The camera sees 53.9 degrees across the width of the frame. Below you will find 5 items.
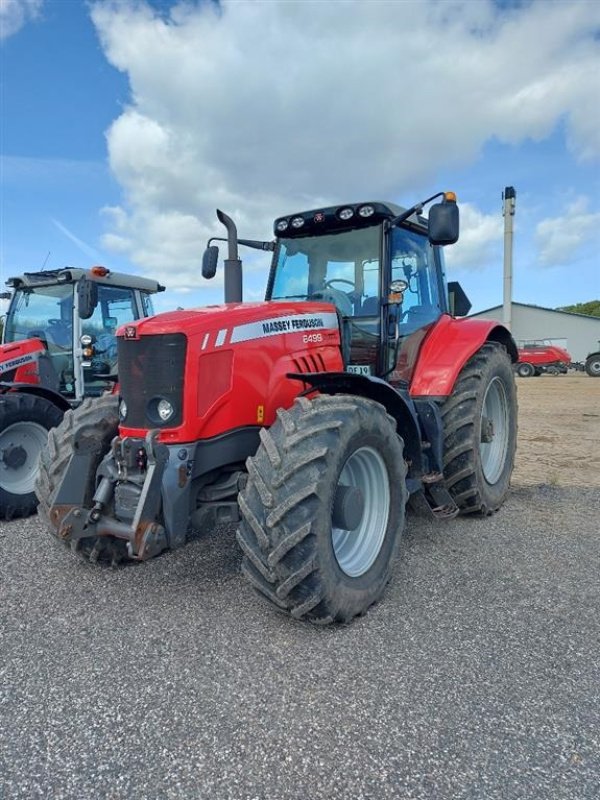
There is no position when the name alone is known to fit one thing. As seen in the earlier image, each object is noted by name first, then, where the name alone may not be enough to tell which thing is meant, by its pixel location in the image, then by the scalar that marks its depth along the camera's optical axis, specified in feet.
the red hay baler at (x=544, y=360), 101.81
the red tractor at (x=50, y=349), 17.81
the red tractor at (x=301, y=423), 9.24
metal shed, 140.36
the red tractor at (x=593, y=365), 96.02
